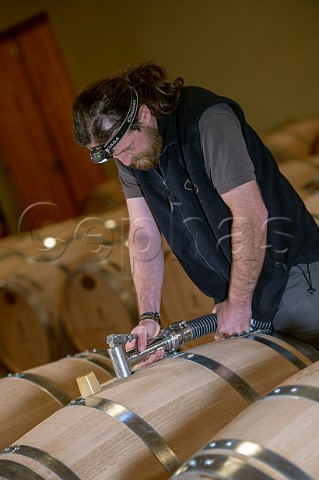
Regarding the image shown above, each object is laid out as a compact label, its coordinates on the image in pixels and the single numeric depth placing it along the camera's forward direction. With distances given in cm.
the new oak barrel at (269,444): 155
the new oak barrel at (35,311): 491
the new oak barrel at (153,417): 204
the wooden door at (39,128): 992
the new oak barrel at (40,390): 280
